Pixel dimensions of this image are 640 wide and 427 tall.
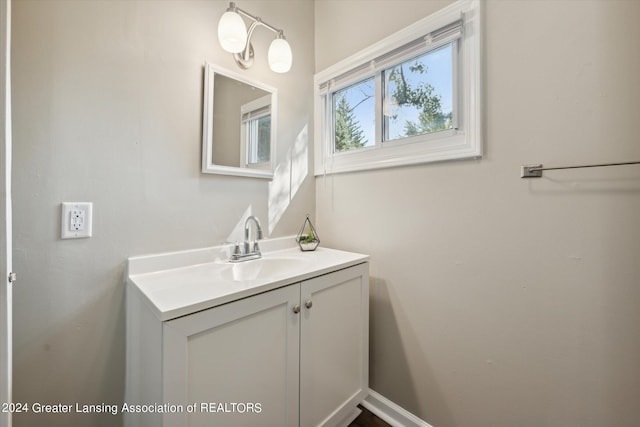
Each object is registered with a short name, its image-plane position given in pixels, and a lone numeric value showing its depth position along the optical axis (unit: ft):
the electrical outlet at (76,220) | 2.96
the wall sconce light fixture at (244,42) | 3.82
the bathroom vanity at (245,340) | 2.41
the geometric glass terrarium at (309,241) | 4.96
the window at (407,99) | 3.60
